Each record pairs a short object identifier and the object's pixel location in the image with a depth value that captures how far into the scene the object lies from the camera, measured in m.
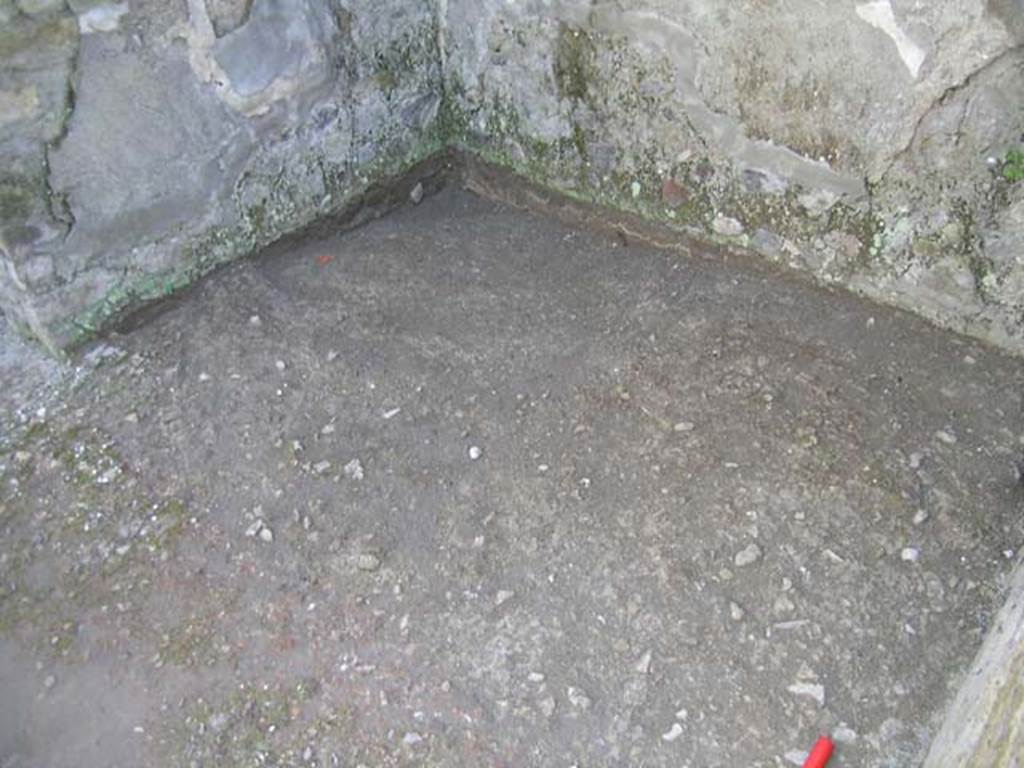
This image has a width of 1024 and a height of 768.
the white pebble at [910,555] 1.92
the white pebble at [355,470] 2.15
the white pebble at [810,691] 1.73
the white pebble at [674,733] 1.70
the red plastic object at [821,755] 1.63
